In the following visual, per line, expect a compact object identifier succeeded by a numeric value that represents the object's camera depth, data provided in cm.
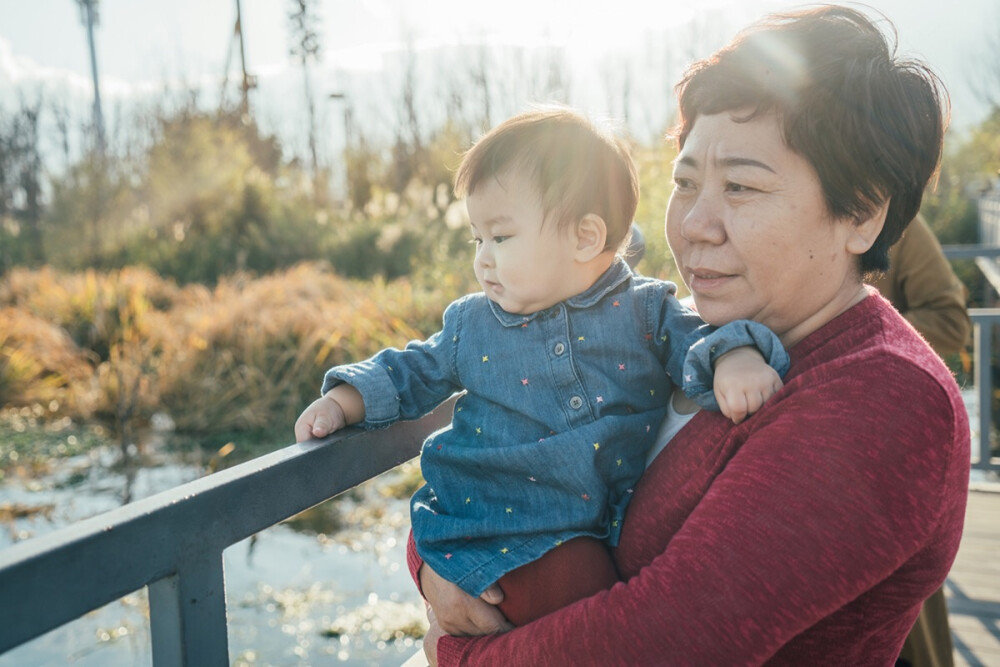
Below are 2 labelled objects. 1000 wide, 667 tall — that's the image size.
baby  131
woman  96
